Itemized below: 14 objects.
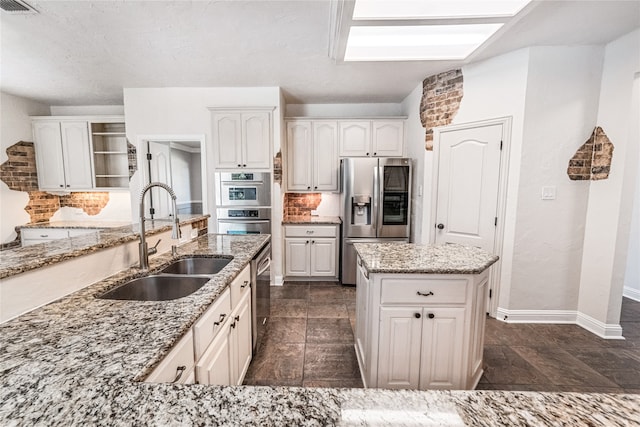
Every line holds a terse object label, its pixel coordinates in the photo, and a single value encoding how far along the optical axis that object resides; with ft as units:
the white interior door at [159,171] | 11.95
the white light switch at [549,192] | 8.54
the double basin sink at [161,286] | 4.66
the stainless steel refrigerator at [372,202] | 11.76
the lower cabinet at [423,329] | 5.31
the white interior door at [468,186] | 9.13
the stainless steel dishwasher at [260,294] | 6.61
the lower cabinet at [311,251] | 12.39
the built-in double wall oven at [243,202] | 11.71
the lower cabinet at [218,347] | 3.07
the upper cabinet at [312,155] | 12.95
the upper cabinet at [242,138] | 11.51
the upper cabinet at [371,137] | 12.95
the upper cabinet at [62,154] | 12.79
